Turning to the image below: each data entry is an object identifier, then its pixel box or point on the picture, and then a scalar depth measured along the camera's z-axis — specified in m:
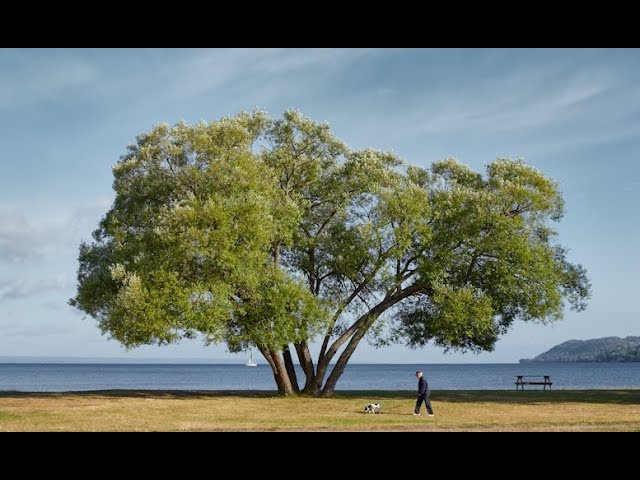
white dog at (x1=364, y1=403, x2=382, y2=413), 27.55
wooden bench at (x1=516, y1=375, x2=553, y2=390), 46.82
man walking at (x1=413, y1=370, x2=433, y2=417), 26.58
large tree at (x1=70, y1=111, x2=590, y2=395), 32.09
